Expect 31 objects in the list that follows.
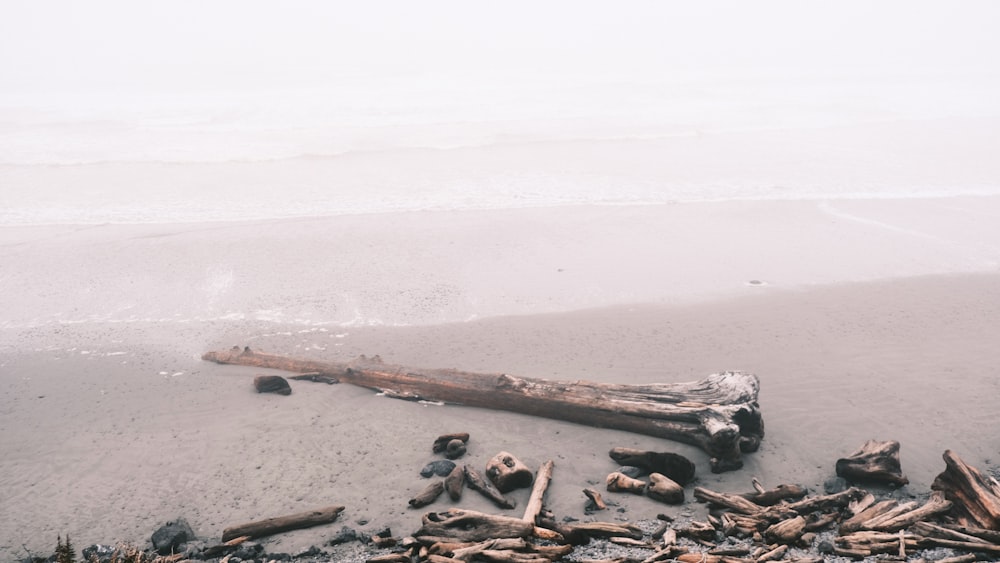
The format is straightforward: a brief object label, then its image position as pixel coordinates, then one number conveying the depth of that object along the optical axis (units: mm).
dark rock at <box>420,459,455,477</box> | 6754
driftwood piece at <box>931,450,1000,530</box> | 5457
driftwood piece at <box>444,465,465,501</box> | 6309
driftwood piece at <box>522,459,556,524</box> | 5844
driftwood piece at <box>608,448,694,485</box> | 6402
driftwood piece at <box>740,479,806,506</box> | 6078
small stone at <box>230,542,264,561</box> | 5617
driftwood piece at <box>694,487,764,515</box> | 5871
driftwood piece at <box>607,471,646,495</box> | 6320
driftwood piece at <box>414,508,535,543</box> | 5527
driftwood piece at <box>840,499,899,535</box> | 5574
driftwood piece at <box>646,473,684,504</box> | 6137
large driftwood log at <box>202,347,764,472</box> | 6824
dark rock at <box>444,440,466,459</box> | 7035
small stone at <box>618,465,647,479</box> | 6574
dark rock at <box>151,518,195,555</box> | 5730
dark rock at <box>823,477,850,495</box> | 6320
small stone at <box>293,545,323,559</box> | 5594
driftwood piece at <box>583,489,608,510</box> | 6137
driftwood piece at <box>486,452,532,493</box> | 6371
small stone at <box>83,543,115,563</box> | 5660
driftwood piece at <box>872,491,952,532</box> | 5551
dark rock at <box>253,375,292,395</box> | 8336
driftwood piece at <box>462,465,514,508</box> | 6203
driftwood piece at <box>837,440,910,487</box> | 6379
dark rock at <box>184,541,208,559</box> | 5648
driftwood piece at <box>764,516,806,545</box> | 5422
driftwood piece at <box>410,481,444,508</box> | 6234
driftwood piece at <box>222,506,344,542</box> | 5836
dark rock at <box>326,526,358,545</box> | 5748
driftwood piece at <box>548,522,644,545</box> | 5539
